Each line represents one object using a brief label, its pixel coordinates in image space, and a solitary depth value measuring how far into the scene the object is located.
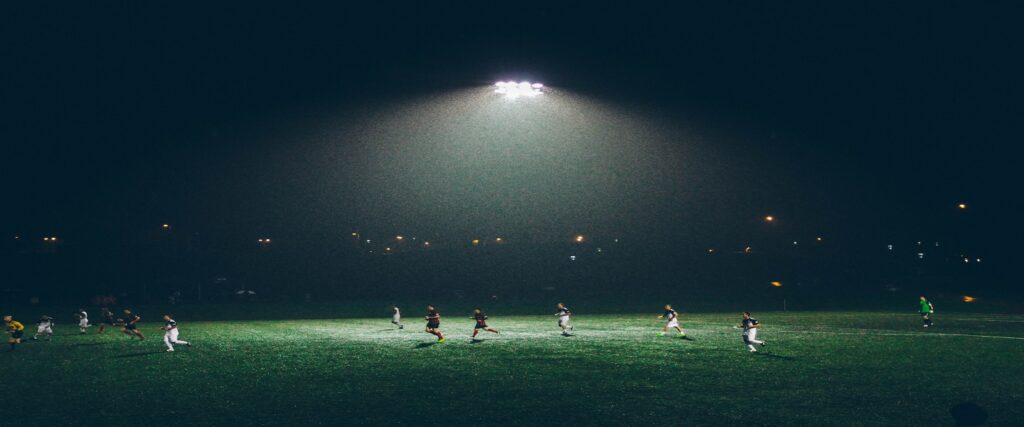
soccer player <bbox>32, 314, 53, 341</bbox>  31.84
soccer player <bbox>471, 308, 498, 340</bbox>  30.28
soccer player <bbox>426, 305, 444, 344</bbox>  29.73
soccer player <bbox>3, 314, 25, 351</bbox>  28.14
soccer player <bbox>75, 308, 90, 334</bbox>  36.38
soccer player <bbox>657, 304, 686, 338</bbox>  31.31
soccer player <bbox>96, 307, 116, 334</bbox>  34.20
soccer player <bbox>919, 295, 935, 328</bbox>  37.19
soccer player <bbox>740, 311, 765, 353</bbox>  24.94
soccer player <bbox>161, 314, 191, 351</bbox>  27.23
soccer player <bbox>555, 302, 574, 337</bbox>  32.66
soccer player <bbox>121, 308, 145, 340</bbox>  29.91
